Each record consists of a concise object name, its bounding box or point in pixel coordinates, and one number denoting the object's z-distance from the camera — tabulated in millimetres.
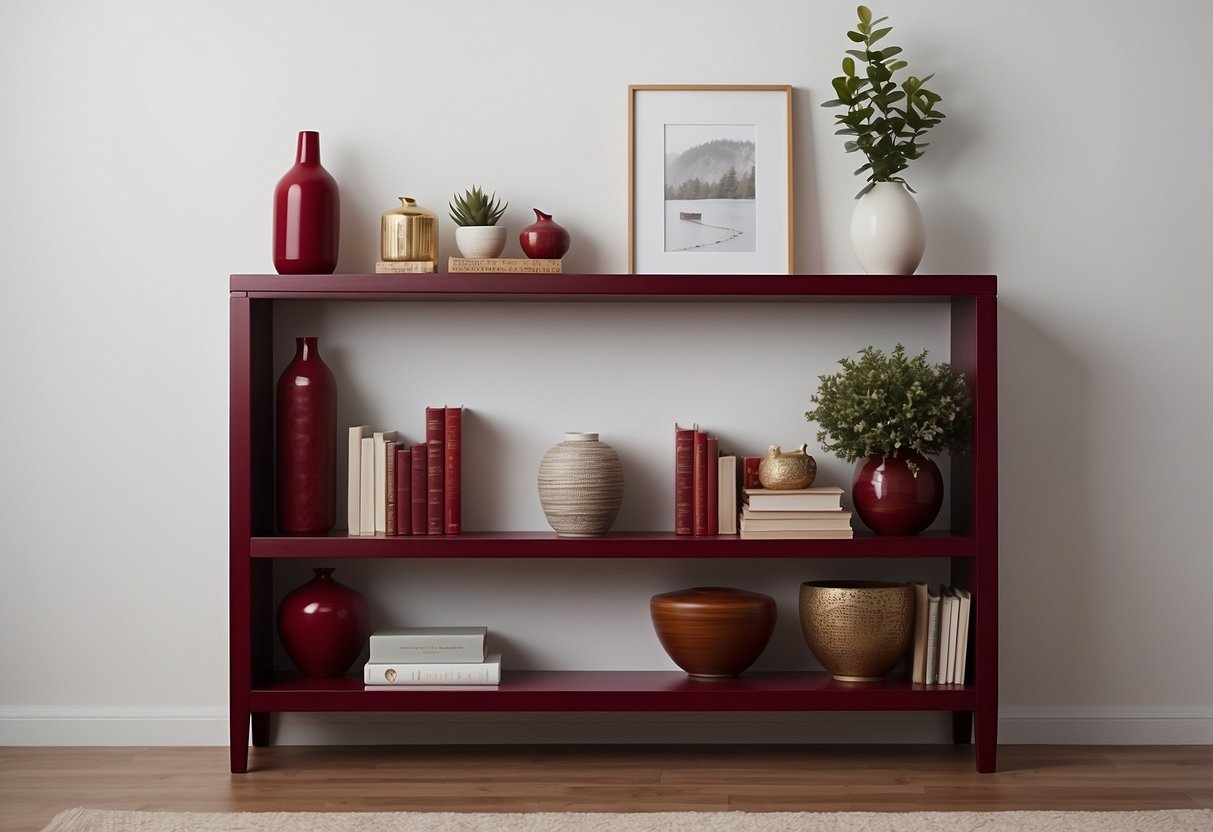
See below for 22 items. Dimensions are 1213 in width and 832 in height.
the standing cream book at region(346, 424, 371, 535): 2754
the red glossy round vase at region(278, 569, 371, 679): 2764
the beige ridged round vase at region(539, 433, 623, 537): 2744
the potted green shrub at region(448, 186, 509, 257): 2787
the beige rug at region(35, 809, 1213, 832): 2295
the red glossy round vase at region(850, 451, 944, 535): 2721
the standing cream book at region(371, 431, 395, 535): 2756
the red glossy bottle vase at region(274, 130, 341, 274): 2762
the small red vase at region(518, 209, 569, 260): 2781
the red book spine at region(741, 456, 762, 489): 2826
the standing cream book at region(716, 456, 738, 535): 2795
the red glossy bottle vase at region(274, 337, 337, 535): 2770
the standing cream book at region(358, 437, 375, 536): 2758
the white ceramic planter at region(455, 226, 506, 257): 2785
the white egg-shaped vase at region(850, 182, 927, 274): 2773
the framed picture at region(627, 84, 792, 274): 2932
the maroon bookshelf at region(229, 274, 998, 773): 2678
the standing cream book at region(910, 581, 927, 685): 2752
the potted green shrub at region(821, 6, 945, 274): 2777
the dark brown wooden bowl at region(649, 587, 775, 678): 2725
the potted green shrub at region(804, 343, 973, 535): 2668
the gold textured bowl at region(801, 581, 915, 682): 2707
